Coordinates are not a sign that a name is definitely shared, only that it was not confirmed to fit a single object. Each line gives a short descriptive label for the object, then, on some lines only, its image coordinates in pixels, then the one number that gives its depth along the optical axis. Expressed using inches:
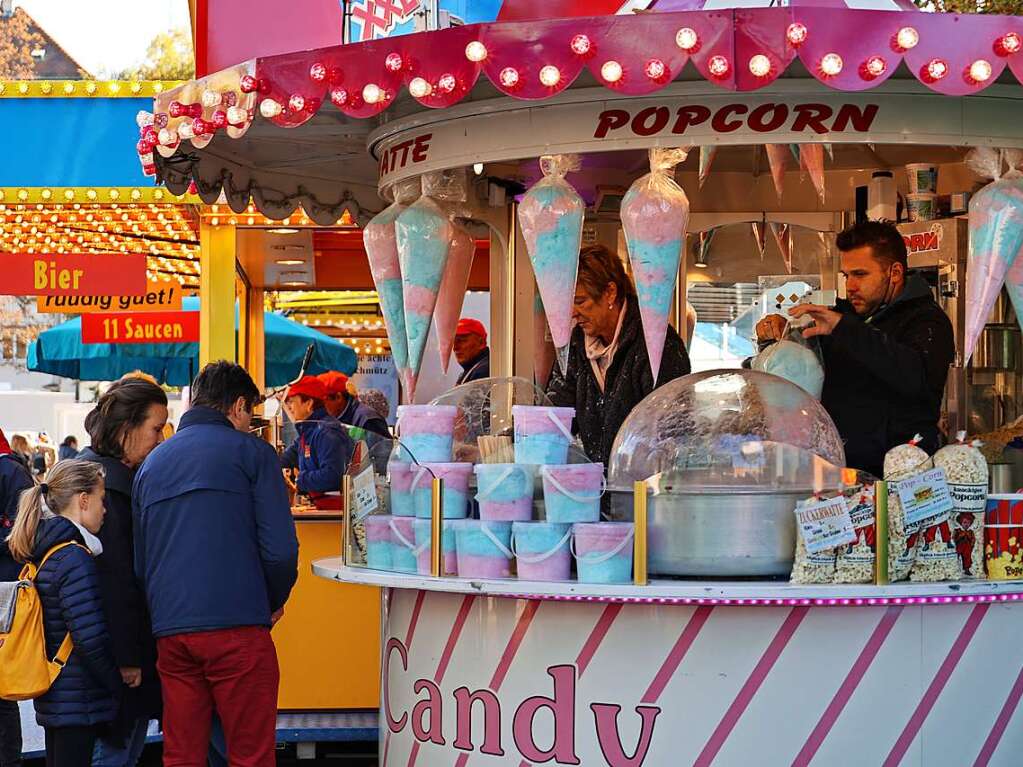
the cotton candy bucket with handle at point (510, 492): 187.0
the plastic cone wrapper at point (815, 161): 220.7
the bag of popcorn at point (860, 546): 175.8
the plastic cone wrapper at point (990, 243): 189.3
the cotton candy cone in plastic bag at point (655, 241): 191.6
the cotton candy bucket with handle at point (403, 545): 196.7
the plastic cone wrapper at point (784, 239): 321.7
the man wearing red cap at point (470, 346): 354.6
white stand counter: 177.2
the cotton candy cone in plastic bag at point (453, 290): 240.8
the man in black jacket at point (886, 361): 202.2
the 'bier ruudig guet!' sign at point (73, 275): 403.9
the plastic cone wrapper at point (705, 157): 220.6
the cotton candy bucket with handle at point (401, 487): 199.5
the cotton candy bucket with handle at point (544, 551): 182.2
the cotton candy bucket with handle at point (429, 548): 191.3
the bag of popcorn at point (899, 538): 177.2
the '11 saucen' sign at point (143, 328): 498.6
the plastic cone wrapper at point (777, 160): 232.1
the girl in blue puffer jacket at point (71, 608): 195.6
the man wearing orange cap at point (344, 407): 377.1
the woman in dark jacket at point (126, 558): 203.2
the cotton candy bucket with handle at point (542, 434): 188.5
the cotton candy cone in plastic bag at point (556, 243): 198.2
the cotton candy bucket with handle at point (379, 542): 200.5
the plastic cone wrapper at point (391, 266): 229.3
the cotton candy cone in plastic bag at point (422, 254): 219.8
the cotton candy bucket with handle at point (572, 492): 183.2
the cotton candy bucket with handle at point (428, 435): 200.2
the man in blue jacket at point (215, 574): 191.9
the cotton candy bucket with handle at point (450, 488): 193.3
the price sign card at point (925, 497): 177.6
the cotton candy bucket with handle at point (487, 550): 186.5
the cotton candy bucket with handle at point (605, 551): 178.5
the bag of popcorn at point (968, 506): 181.5
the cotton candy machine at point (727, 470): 178.4
